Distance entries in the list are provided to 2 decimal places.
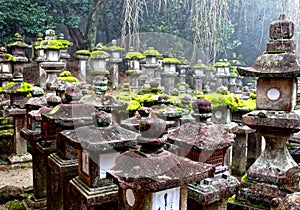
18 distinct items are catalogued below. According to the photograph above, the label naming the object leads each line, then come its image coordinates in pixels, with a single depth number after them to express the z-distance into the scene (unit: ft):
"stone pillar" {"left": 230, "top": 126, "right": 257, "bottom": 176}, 18.86
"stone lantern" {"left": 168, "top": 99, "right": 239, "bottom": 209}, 7.92
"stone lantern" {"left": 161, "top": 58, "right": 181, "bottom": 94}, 39.73
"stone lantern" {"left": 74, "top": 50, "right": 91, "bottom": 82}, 38.14
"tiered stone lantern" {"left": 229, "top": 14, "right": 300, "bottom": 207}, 10.93
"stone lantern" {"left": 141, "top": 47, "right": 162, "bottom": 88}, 37.46
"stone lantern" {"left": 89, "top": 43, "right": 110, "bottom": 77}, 34.10
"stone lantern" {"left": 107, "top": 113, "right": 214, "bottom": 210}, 5.65
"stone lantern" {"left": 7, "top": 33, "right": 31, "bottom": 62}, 29.55
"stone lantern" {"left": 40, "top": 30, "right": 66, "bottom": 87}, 25.09
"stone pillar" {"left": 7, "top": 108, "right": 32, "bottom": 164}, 19.94
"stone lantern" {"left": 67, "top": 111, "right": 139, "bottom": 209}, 7.85
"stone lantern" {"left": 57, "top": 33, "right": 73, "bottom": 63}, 36.91
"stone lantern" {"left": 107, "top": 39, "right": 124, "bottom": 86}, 41.24
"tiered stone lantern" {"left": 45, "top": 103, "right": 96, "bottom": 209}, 9.86
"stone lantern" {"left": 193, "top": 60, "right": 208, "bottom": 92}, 45.23
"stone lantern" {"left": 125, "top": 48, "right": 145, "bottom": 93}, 33.69
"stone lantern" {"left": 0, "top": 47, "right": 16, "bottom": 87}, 27.48
